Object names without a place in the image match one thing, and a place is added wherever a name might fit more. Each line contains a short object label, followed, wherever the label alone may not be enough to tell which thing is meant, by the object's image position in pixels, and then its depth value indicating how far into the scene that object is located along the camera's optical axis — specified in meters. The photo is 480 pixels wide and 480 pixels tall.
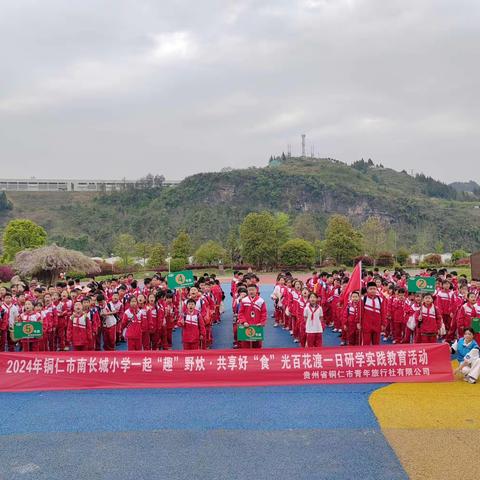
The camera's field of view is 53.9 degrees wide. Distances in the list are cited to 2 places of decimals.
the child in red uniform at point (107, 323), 9.59
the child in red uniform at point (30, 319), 8.61
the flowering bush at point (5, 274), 28.30
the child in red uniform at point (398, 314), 9.92
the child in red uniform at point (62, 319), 9.59
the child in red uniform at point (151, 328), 9.26
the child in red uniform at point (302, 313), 9.22
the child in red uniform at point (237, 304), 9.31
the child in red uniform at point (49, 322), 8.98
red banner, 7.12
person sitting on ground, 7.23
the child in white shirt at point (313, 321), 8.77
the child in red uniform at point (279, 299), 12.65
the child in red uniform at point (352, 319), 9.04
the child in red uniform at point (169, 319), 10.02
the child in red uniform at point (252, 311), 8.88
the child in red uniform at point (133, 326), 8.72
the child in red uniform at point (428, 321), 8.81
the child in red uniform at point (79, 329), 8.46
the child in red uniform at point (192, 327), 8.30
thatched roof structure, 23.33
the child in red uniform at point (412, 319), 9.12
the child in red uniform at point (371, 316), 8.80
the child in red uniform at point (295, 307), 10.92
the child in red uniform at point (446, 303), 10.24
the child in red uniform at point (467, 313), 8.84
